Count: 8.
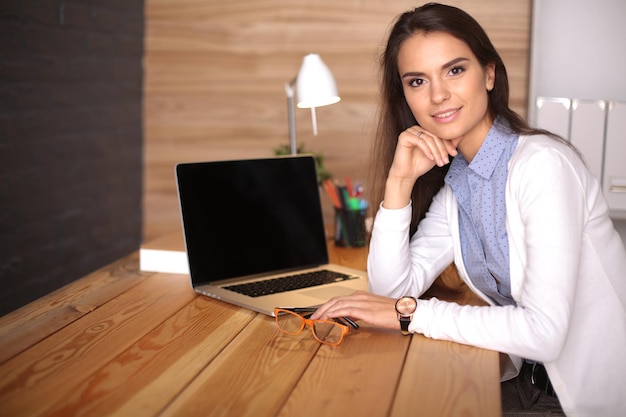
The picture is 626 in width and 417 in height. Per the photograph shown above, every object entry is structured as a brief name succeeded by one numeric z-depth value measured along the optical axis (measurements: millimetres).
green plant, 2113
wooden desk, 894
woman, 1097
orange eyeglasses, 1141
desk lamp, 1778
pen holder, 1941
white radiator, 2061
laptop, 1479
